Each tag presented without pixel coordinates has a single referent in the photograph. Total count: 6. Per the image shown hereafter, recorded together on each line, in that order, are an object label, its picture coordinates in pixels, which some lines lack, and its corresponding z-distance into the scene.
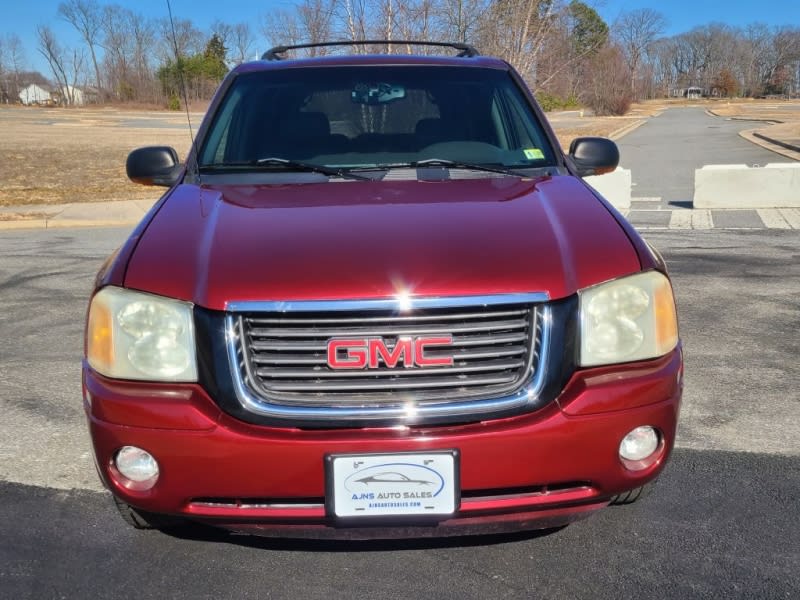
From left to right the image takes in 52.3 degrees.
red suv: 2.25
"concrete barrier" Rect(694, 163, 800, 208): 11.47
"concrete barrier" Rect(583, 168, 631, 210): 11.80
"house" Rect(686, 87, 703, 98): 126.09
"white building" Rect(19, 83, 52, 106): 103.88
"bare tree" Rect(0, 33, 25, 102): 96.31
